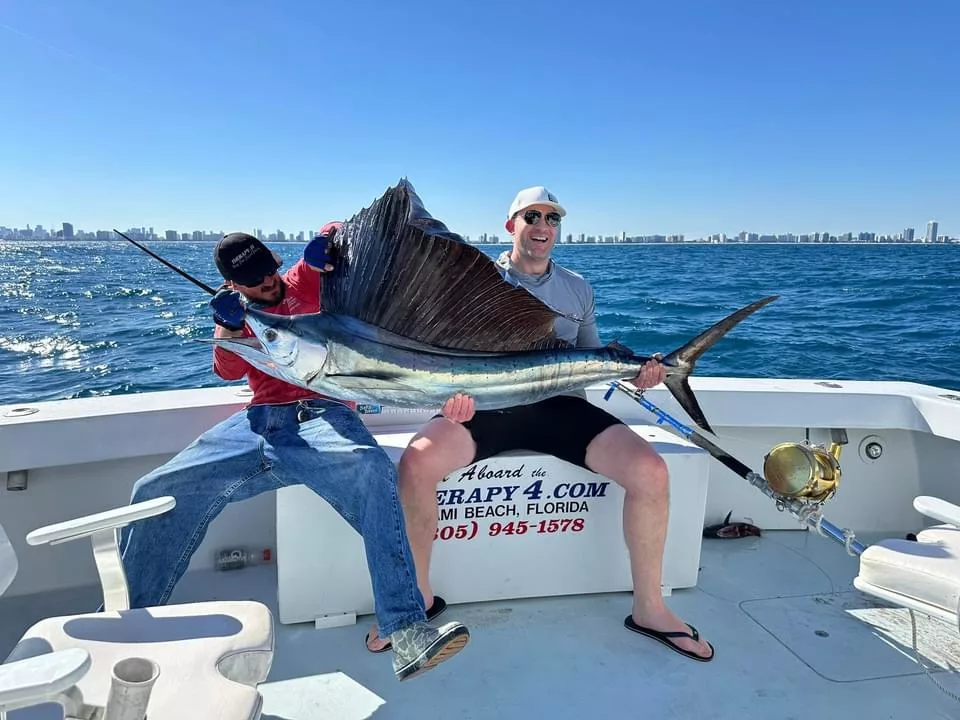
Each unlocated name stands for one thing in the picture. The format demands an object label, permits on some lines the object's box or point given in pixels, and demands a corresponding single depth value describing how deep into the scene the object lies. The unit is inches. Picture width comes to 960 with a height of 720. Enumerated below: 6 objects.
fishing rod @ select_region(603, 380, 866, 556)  73.9
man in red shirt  62.6
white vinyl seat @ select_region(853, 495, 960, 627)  59.0
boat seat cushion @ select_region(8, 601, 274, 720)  43.6
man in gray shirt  76.3
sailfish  63.9
